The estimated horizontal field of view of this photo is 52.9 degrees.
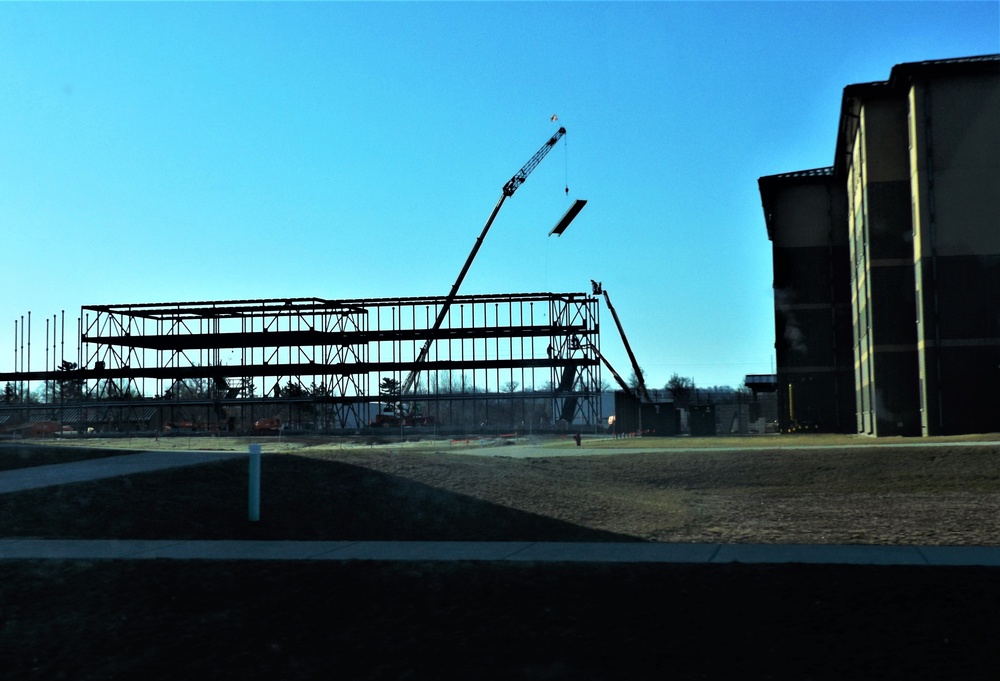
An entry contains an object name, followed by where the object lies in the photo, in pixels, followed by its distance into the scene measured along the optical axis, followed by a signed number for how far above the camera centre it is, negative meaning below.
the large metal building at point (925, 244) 43.84 +6.73
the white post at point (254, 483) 13.97 -1.13
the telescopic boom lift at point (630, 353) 104.31 +4.61
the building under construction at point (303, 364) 85.62 +3.27
